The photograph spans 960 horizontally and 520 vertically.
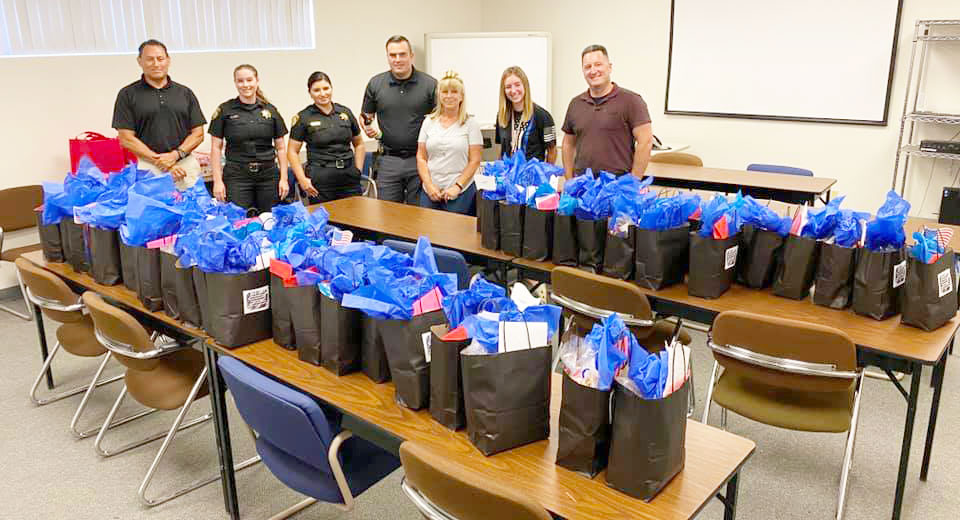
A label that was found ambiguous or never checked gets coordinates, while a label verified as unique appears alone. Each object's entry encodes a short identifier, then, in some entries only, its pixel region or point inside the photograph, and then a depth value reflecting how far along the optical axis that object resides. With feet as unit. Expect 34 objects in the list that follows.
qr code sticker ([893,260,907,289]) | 7.91
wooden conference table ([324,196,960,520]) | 7.32
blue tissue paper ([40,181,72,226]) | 10.37
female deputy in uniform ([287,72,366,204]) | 15.57
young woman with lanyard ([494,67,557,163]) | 15.14
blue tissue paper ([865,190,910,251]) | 7.73
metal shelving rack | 16.87
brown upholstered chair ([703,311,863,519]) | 7.36
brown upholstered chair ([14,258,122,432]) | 9.60
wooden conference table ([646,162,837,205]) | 14.79
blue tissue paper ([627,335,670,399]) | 4.71
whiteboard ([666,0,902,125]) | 18.44
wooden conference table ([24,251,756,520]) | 4.91
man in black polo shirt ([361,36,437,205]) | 16.03
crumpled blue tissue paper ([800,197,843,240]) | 8.30
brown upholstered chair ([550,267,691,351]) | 8.66
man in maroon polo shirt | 13.41
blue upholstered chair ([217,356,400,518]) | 6.05
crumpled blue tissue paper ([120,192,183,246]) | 8.48
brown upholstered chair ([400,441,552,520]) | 4.56
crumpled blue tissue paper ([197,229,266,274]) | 7.28
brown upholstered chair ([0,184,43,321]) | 15.21
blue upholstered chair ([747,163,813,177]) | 16.92
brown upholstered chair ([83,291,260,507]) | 8.18
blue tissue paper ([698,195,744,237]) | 8.56
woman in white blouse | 14.52
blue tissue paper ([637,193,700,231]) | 8.74
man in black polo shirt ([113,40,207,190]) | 15.06
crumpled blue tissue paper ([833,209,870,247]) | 8.09
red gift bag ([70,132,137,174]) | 15.70
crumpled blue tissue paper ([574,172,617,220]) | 9.44
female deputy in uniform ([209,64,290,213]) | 15.51
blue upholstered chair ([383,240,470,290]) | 10.12
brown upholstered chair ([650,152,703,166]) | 18.10
